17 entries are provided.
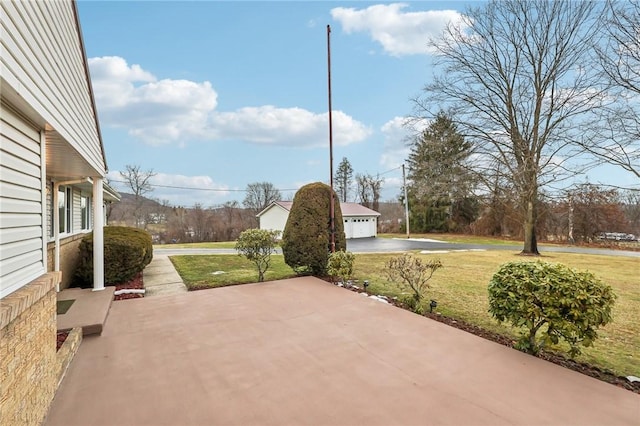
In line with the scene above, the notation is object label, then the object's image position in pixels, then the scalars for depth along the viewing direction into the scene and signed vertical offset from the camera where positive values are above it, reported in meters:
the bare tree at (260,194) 34.56 +2.74
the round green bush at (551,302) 3.17 -0.94
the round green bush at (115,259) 6.59 -0.90
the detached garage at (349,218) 23.78 -0.06
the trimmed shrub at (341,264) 7.09 -1.09
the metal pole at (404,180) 26.53 +3.17
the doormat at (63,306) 4.62 -1.39
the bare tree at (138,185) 27.97 +3.22
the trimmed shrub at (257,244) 7.56 -0.64
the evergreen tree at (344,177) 39.50 +5.25
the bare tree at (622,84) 8.02 +3.63
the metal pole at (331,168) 8.08 +1.37
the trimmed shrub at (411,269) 5.32 -0.97
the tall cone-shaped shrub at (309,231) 7.84 -0.34
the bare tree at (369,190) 36.31 +3.32
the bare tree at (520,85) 13.97 +6.74
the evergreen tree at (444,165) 16.48 +2.95
